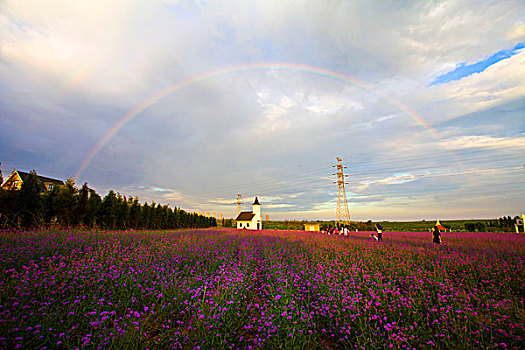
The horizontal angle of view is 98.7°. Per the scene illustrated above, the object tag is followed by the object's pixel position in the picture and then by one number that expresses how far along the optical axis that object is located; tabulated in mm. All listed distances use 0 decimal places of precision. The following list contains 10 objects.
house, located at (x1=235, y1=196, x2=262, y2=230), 51094
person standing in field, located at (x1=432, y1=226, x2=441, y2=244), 12133
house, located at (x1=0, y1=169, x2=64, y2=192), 16331
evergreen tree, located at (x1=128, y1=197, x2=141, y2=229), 28203
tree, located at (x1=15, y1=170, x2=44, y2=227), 15552
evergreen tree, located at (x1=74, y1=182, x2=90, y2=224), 19594
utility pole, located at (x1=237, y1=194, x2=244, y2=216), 59394
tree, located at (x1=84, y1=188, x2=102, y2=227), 20781
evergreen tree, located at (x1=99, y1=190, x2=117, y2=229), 23328
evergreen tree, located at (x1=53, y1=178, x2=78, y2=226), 17797
